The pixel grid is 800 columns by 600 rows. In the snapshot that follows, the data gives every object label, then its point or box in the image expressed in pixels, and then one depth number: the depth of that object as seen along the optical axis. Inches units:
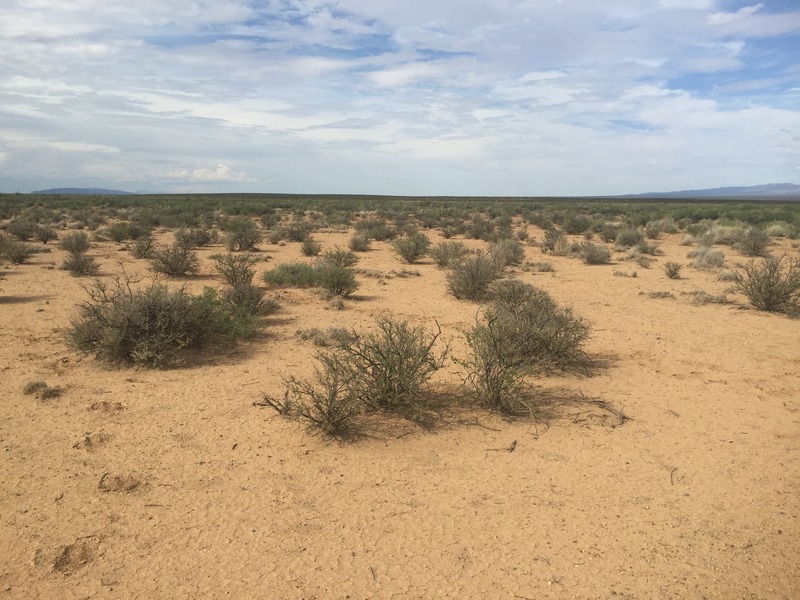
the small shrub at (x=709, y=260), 679.1
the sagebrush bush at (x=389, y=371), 236.8
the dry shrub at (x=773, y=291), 434.6
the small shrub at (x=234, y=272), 485.1
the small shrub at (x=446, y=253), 684.7
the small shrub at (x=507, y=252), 652.1
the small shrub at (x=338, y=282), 494.9
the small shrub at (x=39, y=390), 249.8
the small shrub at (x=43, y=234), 831.1
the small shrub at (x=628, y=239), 943.7
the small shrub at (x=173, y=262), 570.6
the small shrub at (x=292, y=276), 524.4
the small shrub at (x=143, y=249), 690.8
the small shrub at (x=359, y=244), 848.3
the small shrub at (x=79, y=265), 560.1
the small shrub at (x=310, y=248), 759.7
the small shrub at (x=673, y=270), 614.2
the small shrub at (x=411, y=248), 730.8
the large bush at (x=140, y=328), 294.7
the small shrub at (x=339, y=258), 617.3
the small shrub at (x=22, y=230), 837.2
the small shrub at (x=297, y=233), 947.3
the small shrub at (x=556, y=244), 841.5
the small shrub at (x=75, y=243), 653.9
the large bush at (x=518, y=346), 244.1
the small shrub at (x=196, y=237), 798.8
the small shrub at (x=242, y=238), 799.1
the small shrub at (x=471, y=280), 488.4
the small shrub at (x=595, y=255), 742.5
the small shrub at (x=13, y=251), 603.2
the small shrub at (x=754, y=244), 812.0
